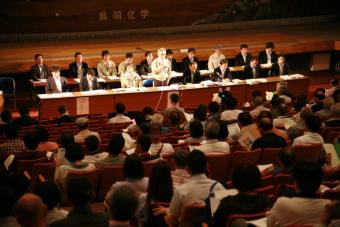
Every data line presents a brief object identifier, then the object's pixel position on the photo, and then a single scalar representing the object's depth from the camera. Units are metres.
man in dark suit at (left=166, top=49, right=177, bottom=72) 14.34
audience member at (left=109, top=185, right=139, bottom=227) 4.43
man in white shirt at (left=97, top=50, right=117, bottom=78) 14.21
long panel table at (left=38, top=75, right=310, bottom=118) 12.30
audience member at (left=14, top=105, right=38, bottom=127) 10.18
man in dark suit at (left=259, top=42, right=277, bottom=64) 15.29
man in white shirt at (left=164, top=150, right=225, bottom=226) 5.34
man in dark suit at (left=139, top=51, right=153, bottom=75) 14.53
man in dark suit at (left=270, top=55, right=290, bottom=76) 14.53
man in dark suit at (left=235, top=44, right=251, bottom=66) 15.16
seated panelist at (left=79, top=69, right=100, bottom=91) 13.16
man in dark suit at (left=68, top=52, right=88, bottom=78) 14.16
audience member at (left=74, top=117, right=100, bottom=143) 8.55
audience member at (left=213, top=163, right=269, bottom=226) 4.75
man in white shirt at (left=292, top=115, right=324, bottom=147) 7.59
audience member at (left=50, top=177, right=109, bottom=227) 4.55
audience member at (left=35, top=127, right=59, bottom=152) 8.01
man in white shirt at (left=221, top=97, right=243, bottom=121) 9.86
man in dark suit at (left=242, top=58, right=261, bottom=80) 14.46
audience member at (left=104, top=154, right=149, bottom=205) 5.77
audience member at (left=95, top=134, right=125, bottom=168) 7.04
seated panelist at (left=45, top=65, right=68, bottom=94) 12.95
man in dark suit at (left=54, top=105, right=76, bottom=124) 10.41
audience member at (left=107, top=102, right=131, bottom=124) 10.16
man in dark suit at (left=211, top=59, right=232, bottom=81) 13.79
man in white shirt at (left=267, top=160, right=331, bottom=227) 4.75
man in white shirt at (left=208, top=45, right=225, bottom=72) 14.80
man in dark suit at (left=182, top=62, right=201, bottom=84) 14.07
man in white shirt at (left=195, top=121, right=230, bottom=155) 7.33
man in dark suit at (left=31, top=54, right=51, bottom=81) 13.66
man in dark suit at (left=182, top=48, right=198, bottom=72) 14.81
